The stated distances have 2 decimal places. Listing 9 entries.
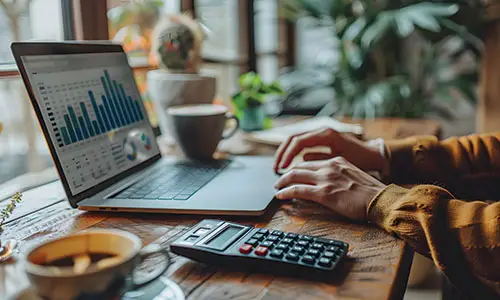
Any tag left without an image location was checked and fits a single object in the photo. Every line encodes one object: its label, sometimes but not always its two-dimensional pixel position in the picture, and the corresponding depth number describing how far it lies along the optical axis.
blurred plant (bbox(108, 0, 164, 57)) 1.61
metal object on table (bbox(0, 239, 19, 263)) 0.65
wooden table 0.56
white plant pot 1.35
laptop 0.84
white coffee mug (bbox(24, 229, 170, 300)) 0.44
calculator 0.60
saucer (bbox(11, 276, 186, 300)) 0.54
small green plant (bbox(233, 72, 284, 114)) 1.53
